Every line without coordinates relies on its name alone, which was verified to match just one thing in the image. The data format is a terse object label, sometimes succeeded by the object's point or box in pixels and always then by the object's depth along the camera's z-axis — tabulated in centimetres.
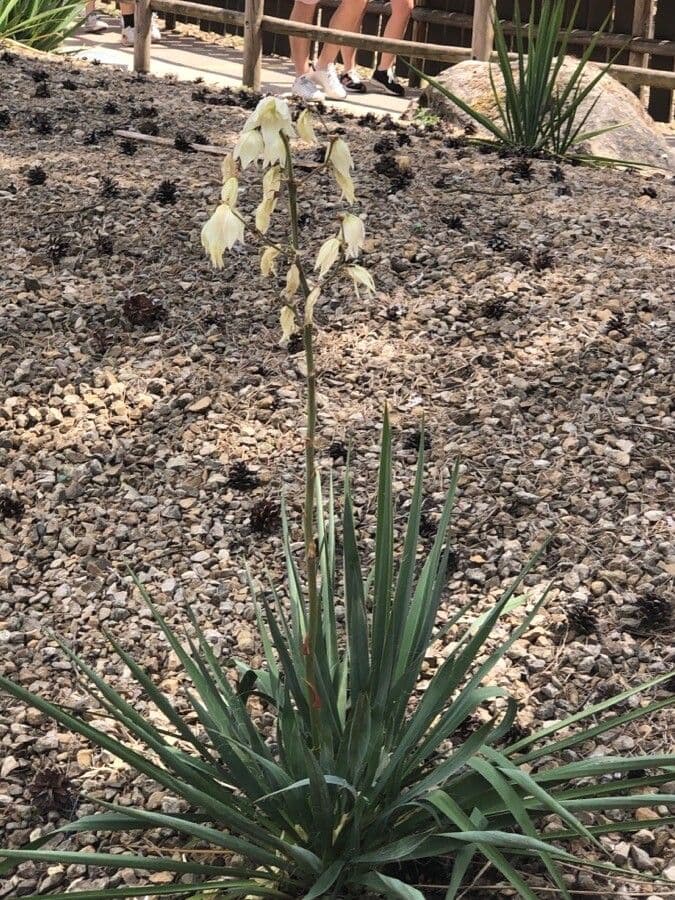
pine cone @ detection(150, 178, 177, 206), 498
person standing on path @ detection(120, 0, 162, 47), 1027
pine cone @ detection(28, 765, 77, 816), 257
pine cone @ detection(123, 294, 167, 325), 426
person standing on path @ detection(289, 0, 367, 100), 822
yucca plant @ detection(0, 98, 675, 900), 202
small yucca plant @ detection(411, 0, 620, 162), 549
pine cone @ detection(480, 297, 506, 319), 424
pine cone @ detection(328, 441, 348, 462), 365
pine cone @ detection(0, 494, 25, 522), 350
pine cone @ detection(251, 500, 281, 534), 340
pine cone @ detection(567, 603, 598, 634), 297
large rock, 625
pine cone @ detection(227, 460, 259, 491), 356
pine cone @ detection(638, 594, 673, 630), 296
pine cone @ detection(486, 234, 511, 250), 465
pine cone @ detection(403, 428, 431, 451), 369
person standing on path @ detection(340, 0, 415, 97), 869
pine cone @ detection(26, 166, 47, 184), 518
